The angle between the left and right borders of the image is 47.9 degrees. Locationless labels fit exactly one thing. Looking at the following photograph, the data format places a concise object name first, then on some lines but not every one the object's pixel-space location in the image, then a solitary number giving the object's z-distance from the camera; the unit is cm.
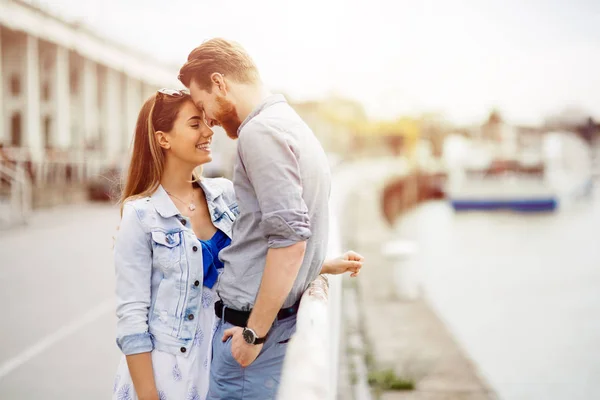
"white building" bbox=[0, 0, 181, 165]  2702
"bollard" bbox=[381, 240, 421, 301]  992
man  205
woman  242
